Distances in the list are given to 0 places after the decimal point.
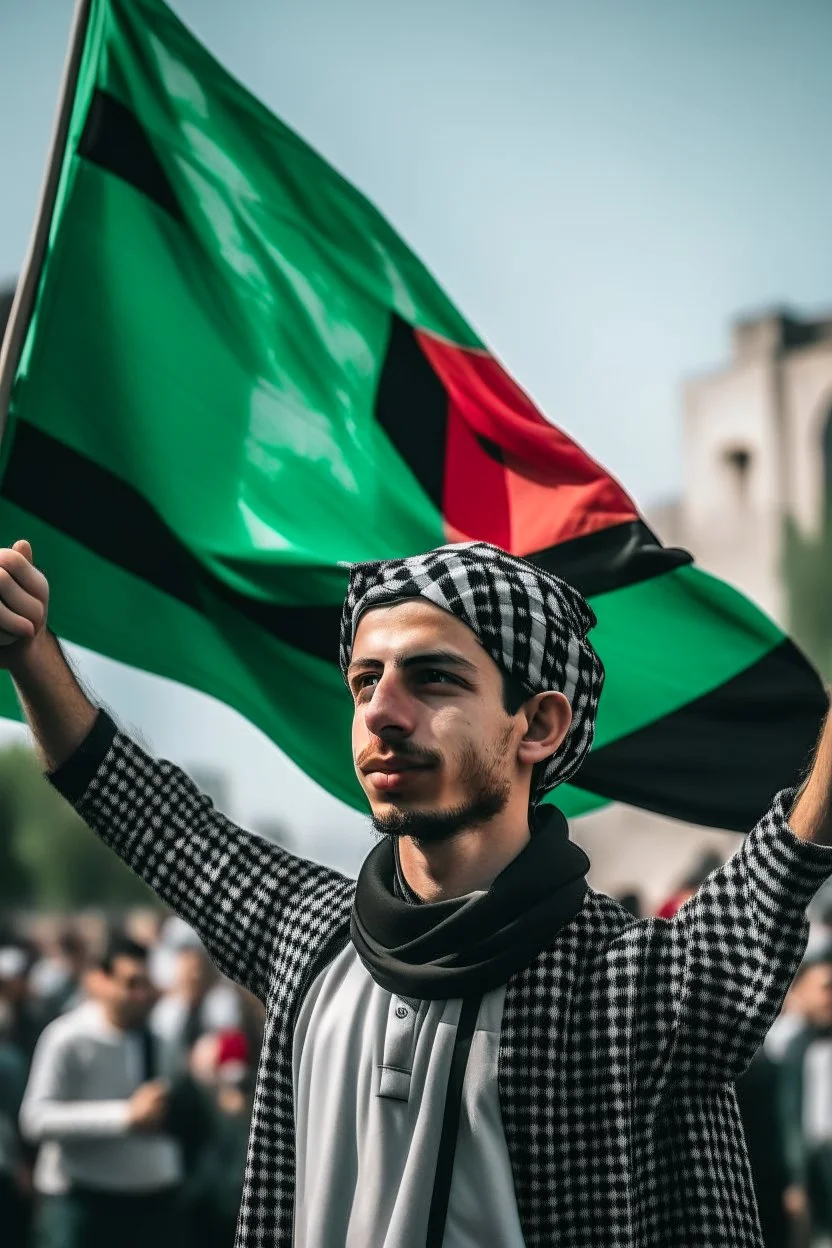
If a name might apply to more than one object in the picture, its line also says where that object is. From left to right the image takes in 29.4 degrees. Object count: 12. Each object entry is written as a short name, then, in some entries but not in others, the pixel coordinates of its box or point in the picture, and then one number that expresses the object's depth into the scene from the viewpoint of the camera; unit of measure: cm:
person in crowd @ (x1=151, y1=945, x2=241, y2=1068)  777
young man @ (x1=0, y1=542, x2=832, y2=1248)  224
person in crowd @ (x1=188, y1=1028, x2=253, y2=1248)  692
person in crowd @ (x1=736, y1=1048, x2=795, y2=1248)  694
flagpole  315
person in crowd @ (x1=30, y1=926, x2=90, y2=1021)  1089
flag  356
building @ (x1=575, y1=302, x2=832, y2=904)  5625
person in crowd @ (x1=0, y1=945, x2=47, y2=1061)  883
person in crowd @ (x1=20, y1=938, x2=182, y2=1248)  659
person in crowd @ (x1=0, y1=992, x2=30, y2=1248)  754
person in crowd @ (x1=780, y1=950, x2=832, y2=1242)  708
